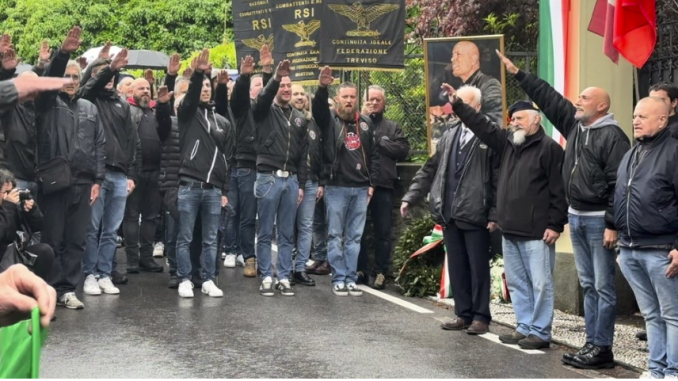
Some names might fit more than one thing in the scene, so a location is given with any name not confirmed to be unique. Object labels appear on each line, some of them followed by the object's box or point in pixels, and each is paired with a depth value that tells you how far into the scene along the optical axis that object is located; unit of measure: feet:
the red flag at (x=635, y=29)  33.42
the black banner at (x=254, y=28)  52.13
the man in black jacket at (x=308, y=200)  42.60
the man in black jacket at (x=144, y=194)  46.01
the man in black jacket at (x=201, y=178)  39.34
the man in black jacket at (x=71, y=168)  35.27
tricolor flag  36.99
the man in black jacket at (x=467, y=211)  33.14
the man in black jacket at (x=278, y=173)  40.96
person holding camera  30.91
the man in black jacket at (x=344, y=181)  41.24
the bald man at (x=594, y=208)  27.96
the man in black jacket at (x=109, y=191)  40.04
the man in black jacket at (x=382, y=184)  43.47
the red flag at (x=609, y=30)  34.06
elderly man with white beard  30.73
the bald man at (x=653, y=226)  24.85
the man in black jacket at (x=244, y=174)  40.63
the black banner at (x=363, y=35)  45.55
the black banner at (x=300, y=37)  49.26
